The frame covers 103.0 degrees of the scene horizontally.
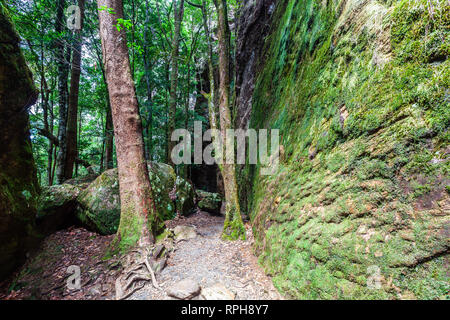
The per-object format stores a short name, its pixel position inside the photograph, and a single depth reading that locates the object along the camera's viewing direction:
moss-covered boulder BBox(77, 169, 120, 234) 4.73
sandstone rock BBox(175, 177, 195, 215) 6.84
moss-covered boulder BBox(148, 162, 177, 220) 5.88
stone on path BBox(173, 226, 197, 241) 4.78
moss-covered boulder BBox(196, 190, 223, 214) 7.82
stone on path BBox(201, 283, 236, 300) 2.67
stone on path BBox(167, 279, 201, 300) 2.70
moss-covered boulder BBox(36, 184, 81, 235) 4.24
